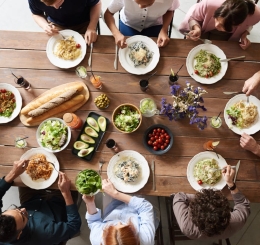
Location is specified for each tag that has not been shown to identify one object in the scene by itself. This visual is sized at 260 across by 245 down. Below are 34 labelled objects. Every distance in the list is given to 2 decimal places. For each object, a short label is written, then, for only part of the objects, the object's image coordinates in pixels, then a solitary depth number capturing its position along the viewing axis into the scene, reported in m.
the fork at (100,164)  2.03
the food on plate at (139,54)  2.16
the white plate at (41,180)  2.01
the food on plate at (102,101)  2.08
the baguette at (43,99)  2.10
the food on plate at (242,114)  2.03
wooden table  2.02
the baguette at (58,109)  2.09
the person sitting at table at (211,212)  1.74
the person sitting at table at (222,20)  2.00
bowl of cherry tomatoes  2.01
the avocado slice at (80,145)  2.05
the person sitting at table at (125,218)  1.92
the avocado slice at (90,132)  2.06
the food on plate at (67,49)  2.20
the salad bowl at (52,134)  2.02
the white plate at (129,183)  1.99
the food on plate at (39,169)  2.01
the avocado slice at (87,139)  2.05
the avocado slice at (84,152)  2.02
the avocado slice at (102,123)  2.07
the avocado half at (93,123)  2.07
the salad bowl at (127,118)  2.02
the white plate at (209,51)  2.14
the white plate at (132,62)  2.16
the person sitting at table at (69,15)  2.23
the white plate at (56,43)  2.19
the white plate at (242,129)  2.04
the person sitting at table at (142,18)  2.22
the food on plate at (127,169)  1.97
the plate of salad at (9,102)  2.11
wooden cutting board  2.10
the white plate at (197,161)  1.98
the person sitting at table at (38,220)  1.79
